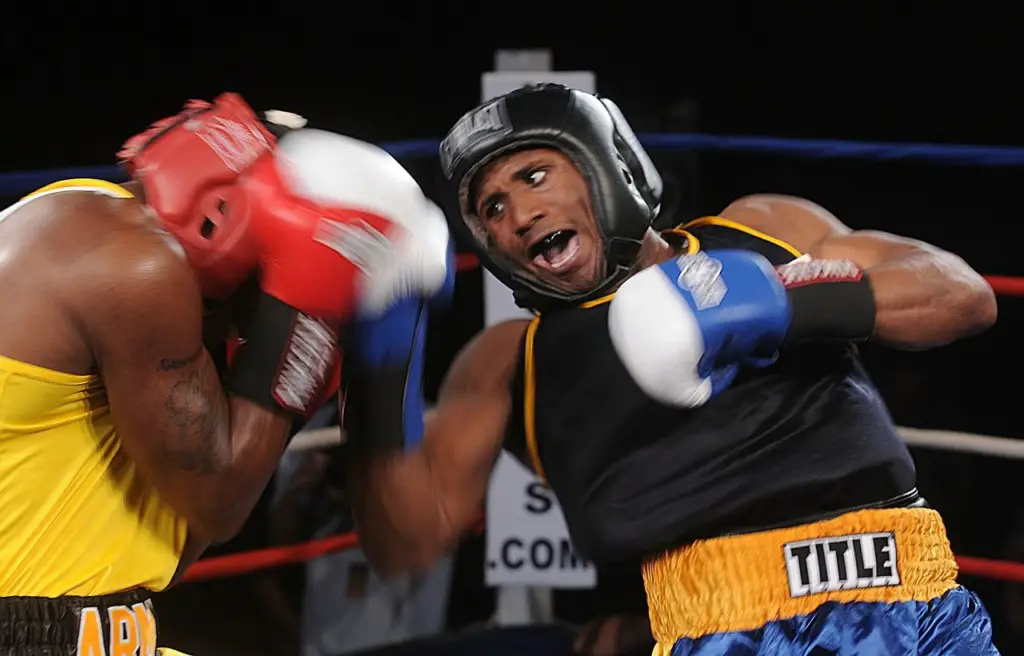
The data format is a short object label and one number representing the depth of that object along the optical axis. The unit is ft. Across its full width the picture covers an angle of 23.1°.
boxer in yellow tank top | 8.37
